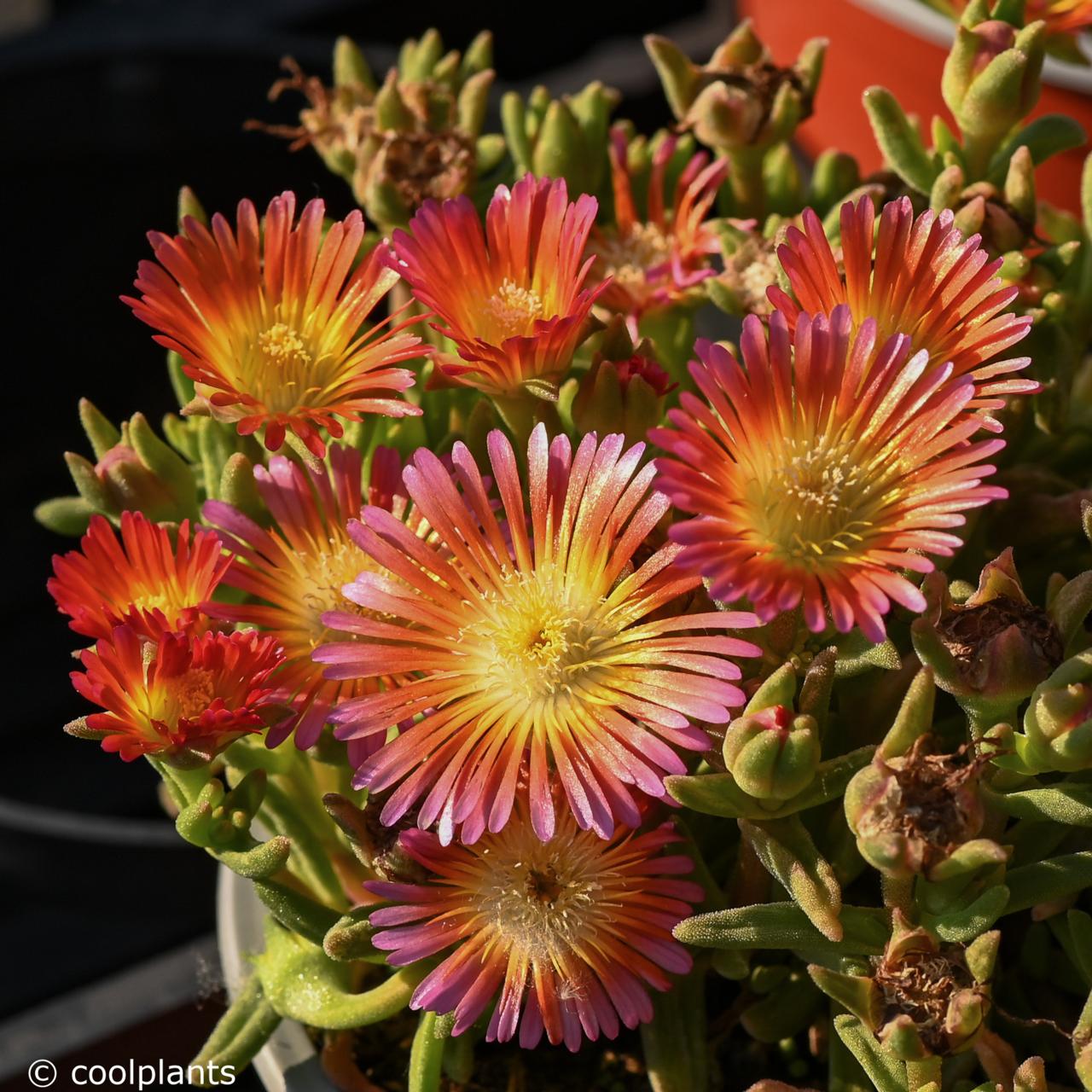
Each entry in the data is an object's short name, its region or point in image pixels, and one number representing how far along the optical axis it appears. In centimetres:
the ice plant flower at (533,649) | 34
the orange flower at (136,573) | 36
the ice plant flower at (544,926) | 35
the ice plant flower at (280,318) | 36
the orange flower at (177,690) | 35
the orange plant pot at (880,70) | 51
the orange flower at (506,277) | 36
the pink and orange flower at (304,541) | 37
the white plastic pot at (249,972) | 38
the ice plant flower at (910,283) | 35
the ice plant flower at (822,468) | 33
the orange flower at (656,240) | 40
